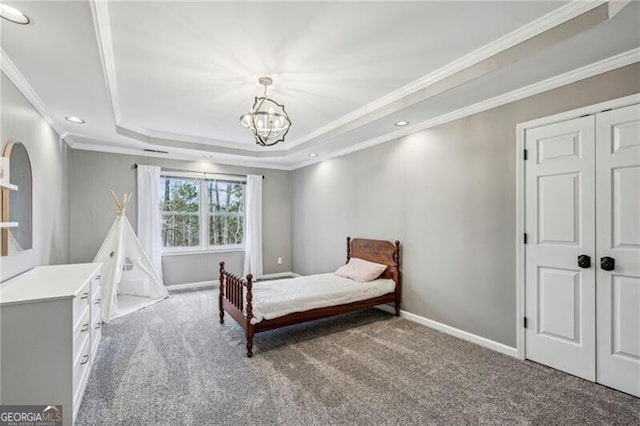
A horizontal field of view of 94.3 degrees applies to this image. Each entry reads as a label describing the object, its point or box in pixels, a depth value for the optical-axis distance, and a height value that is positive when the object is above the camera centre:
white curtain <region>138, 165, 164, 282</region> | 5.13 -0.04
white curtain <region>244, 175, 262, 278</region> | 6.14 -0.35
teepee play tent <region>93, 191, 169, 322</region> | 4.01 -0.92
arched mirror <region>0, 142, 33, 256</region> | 2.27 +0.08
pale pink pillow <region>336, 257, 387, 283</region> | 4.07 -0.83
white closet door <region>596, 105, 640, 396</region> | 2.22 -0.26
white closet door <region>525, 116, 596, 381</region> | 2.45 -0.30
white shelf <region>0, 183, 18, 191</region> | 2.18 +0.21
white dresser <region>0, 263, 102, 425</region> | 1.75 -0.81
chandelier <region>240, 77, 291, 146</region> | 2.92 +0.93
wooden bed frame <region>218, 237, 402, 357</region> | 3.03 -1.02
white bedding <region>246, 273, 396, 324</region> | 3.12 -0.96
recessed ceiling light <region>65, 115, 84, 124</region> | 3.44 +1.11
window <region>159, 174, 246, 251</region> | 5.55 +0.01
